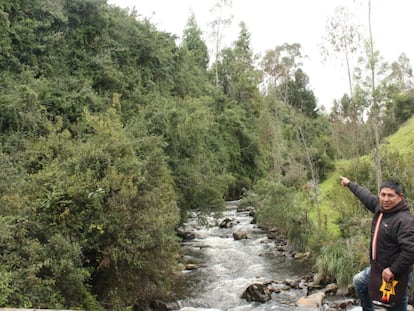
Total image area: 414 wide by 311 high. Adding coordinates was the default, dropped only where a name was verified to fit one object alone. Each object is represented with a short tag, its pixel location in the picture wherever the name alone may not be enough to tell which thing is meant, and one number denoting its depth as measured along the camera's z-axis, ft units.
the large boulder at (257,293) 43.98
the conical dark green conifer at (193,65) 106.73
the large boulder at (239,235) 75.38
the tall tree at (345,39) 57.77
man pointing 15.11
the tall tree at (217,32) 160.10
